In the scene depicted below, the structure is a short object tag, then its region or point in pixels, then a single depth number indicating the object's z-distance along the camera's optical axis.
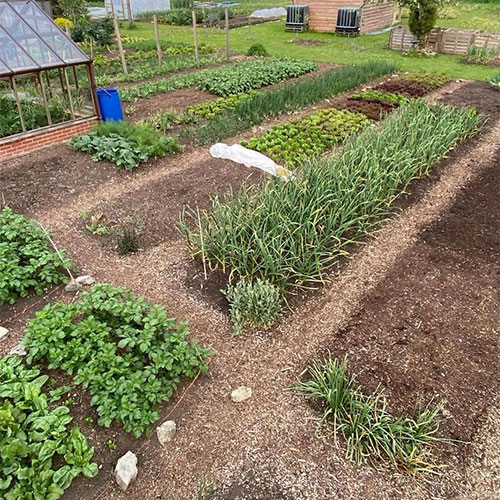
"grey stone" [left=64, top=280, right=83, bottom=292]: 4.13
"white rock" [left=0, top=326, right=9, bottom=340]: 3.59
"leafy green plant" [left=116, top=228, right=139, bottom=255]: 4.73
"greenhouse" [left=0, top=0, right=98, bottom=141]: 6.70
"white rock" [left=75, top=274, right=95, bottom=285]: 4.25
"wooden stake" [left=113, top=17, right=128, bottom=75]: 10.82
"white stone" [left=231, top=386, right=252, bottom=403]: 3.12
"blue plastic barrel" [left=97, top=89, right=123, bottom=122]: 7.69
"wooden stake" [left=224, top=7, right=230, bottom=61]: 13.53
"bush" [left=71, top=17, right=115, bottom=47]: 16.31
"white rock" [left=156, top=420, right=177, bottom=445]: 2.83
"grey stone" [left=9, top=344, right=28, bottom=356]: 3.34
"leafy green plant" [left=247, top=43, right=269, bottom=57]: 14.22
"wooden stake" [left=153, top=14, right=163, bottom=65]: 12.27
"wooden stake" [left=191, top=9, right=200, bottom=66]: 12.57
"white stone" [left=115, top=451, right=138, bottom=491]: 2.55
